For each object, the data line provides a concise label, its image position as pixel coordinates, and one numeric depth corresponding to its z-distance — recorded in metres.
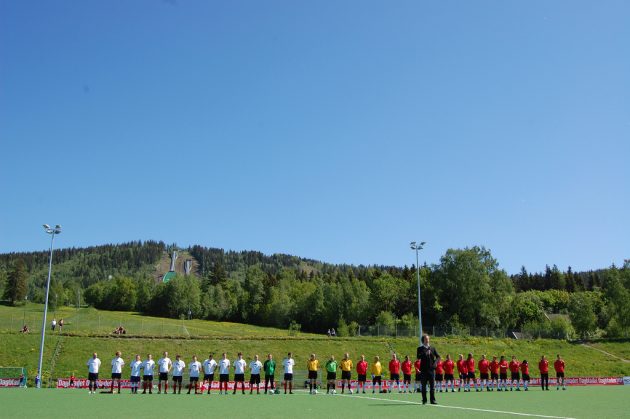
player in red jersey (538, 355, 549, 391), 26.79
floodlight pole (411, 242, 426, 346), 42.25
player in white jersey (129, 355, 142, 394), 22.72
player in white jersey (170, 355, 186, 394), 22.86
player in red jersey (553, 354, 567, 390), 27.80
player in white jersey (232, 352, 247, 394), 23.03
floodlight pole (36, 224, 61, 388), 37.47
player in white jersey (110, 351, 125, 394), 22.20
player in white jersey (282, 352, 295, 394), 23.22
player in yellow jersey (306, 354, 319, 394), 22.72
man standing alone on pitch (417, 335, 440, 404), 13.55
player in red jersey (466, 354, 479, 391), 27.28
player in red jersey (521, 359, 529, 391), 27.33
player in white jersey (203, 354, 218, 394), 23.06
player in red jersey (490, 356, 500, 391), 28.05
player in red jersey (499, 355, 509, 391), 27.89
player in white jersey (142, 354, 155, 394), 22.38
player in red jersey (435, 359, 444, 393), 26.70
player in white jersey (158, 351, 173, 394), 22.48
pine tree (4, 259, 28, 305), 133.25
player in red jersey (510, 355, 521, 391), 27.80
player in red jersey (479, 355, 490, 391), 27.90
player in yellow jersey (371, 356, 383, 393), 24.72
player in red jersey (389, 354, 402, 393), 25.55
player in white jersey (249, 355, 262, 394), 22.45
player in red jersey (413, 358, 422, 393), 24.90
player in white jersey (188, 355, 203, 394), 23.25
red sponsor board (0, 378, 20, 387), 31.83
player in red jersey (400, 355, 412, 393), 25.98
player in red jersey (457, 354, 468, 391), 27.41
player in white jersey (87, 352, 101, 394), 22.16
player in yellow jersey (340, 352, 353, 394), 23.78
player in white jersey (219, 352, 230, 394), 23.02
